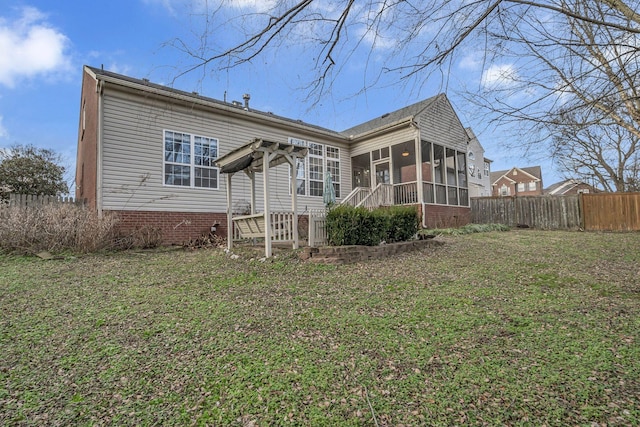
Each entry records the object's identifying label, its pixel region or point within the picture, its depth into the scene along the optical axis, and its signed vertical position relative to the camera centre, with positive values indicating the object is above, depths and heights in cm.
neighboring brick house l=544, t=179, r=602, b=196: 4000 +490
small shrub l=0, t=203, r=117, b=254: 689 +17
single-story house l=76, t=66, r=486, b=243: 853 +255
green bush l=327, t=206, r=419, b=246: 637 +8
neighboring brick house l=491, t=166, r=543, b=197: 4153 +605
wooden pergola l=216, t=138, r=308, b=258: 654 +163
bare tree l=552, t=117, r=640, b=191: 1473 +298
